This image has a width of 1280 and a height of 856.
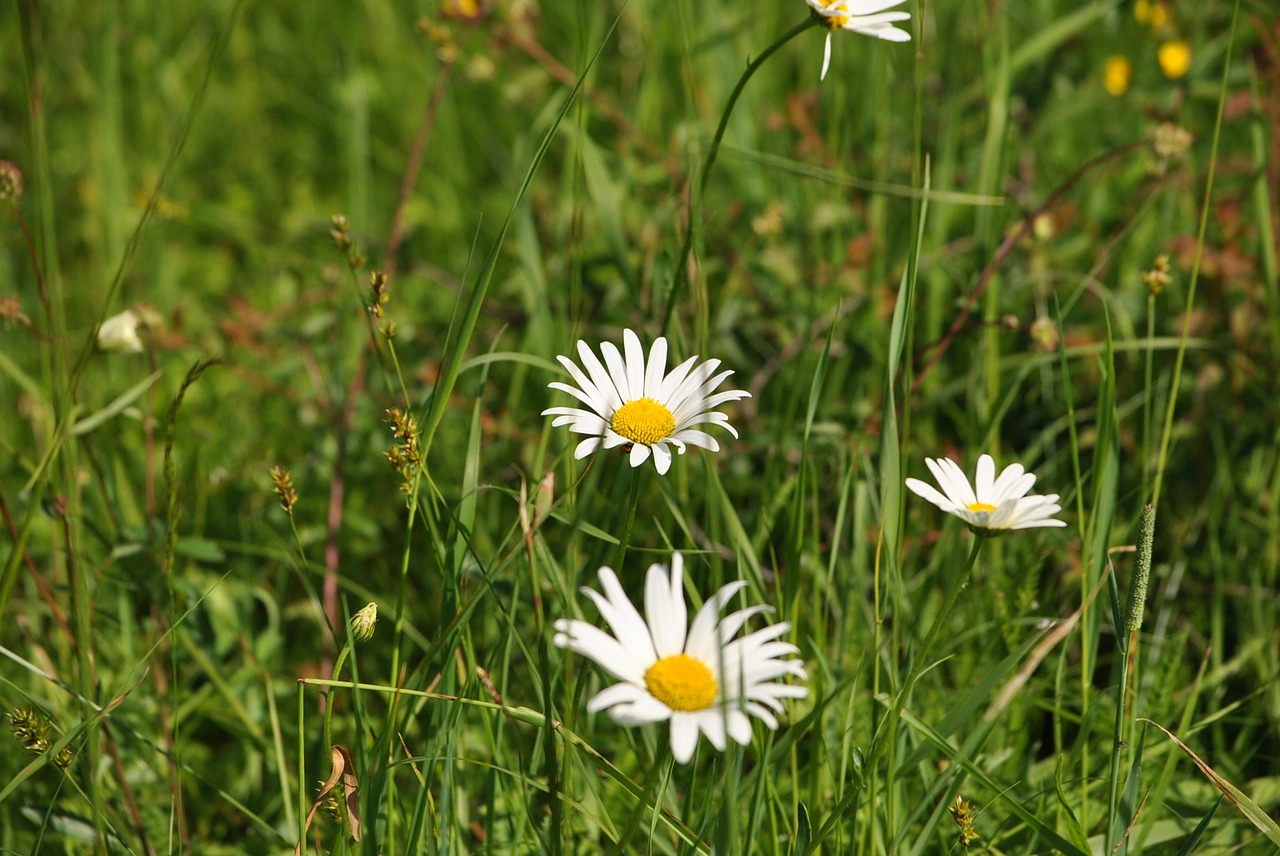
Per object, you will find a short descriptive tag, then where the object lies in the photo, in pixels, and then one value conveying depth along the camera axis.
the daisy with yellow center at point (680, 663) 1.25
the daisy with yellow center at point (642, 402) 1.30
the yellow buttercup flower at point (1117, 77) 1.86
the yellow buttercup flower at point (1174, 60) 1.81
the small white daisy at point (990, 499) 1.29
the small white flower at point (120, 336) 1.41
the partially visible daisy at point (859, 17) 1.33
